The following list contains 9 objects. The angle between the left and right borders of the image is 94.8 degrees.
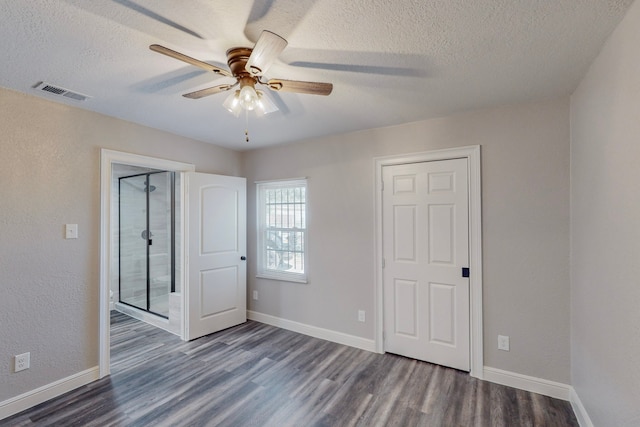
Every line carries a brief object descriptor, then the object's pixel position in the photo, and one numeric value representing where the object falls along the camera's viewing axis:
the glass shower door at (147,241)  4.14
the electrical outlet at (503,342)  2.51
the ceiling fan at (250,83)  1.42
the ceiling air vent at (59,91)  2.10
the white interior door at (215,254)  3.45
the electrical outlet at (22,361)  2.20
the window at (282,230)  3.74
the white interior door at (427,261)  2.73
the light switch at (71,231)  2.47
